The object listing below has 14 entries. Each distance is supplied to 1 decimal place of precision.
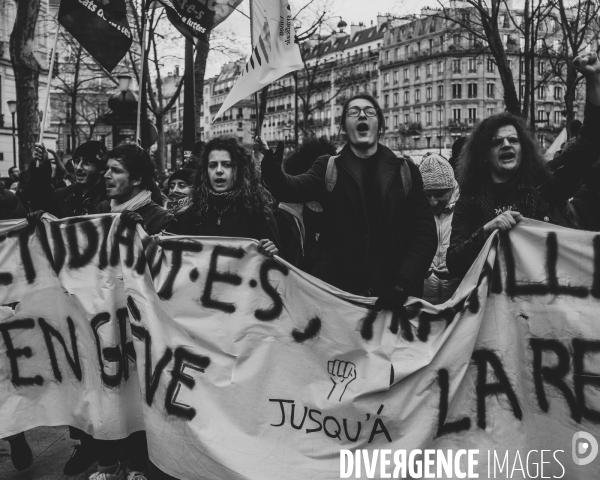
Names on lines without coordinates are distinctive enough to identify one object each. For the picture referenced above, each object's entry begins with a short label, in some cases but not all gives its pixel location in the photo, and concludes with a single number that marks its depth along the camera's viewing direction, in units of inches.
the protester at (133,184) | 163.9
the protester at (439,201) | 175.8
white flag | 164.4
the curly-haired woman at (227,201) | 158.9
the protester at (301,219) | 152.6
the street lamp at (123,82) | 520.4
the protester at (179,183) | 250.1
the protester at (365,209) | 144.3
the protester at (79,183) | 175.3
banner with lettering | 130.3
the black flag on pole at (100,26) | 214.8
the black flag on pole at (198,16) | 239.6
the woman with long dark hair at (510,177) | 140.2
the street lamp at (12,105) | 984.0
